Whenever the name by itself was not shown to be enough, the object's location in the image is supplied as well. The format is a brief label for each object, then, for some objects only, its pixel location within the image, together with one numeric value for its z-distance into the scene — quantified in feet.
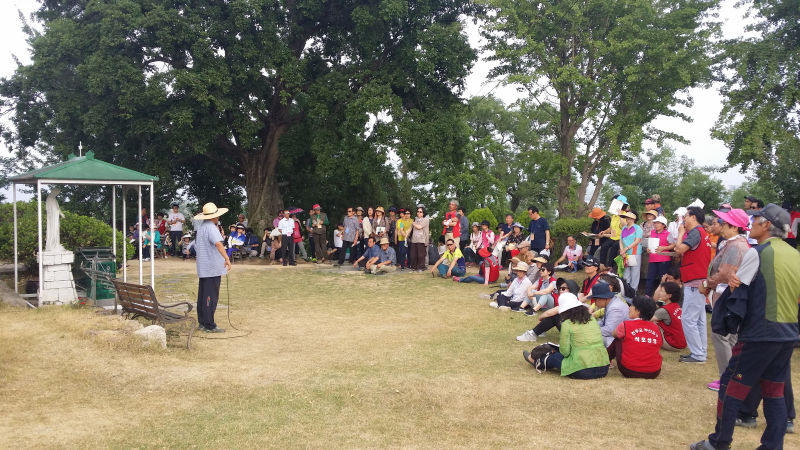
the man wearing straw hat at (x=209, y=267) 27.02
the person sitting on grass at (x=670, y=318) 25.04
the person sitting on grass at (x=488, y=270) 43.16
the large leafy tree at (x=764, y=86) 60.44
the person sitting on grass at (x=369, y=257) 48.21
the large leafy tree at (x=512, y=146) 115.85
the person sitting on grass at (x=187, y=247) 60.13
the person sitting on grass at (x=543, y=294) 31.30
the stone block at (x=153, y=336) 23.43
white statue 30.68
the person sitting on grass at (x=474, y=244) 48.62
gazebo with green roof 29.73
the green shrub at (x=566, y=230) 51.67
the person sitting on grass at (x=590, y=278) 27.66
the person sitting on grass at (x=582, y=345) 20.62
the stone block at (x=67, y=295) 30.53
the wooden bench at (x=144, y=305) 24.80
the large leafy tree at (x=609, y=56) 62.69
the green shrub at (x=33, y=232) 38.63
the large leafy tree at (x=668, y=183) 115.44
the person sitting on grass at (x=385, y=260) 48.13
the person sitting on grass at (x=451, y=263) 45.39
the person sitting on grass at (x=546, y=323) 26.05
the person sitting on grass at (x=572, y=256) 45.36
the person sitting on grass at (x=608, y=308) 22.81
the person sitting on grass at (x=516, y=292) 33.40
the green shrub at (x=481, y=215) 60.49
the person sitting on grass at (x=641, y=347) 20.79
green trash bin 30.58
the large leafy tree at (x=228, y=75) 56.95
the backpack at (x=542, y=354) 21.67
